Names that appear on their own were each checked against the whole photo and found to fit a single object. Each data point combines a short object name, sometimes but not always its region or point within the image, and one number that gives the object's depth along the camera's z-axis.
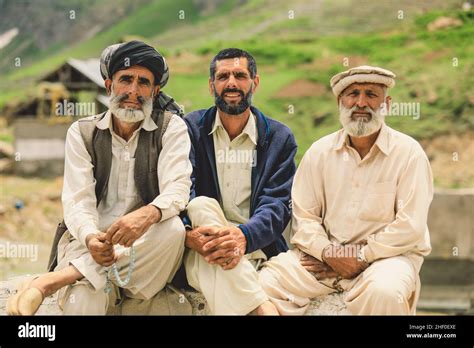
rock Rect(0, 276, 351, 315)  5.26
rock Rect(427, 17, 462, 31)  28.58
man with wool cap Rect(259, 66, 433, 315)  5.07
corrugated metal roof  24.11
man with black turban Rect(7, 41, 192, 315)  4.94
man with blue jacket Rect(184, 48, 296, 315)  5.20
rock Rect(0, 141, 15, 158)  25.51
